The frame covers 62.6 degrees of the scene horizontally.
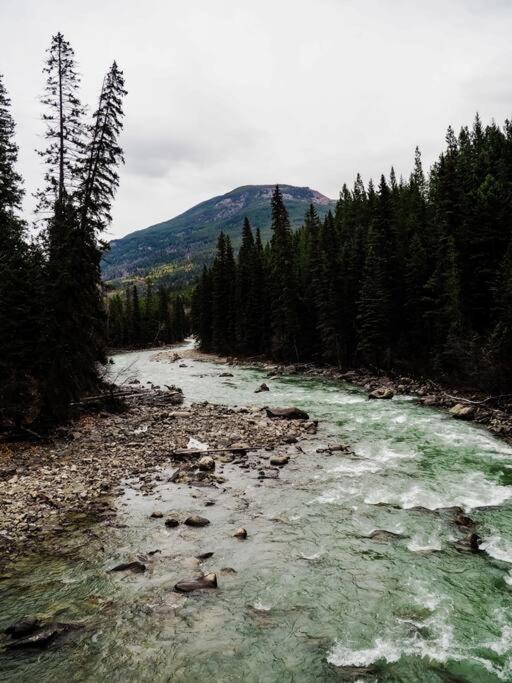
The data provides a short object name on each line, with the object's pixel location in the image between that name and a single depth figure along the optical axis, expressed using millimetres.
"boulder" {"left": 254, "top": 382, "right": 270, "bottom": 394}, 33062
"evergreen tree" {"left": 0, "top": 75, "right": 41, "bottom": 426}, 16281
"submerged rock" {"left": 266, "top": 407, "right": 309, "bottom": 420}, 23420
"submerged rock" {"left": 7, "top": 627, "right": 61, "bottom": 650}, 6941
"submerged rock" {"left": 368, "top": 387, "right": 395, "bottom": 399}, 29494
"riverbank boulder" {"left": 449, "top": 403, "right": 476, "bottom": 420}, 23016
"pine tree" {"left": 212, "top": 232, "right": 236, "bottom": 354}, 70000
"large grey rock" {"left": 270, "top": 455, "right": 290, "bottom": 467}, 16203
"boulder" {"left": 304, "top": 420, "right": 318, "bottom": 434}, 20703
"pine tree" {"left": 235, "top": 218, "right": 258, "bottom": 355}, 61844
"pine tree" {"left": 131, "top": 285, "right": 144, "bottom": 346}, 110938
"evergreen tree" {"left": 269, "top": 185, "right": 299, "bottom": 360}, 51688
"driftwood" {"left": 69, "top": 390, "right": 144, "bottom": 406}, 21703
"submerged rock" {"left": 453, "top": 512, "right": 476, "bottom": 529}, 11062
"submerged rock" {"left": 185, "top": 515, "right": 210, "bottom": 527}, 11398
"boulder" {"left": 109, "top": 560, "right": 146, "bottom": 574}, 9164
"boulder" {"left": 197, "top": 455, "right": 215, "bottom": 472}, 15625
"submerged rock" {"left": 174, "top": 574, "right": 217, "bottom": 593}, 8570
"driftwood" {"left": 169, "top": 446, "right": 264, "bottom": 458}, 16969
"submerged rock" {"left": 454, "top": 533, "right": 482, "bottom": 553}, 9883
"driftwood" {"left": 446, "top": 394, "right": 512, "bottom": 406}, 24875
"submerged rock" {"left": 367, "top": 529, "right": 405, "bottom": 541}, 10539
